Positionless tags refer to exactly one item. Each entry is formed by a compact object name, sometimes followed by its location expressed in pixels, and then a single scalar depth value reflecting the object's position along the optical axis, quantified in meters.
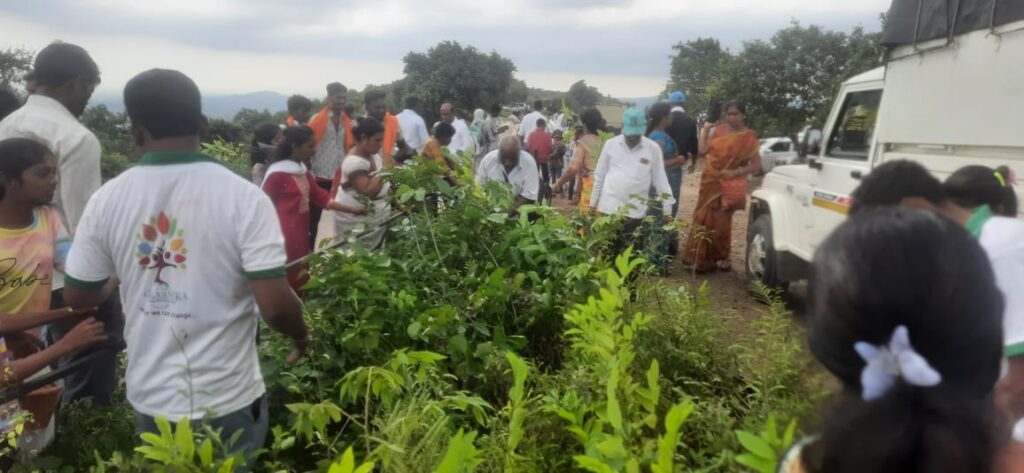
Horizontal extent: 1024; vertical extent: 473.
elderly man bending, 6.19
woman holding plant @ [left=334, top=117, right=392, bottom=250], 4.37
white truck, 3.93
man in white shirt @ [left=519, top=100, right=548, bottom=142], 12.66
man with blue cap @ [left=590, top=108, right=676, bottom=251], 5.67
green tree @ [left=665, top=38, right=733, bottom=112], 29.08
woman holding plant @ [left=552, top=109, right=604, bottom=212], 7.34
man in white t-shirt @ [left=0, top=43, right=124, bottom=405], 2.82
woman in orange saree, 6.90
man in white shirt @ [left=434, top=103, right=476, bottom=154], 10.15
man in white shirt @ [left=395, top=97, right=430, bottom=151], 9.06
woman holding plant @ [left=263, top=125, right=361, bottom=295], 4.60
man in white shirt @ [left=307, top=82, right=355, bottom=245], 6.73
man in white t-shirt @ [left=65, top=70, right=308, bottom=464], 1.99
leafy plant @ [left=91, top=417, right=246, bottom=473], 1.58
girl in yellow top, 2.47
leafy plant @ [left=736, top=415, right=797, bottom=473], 1.48
